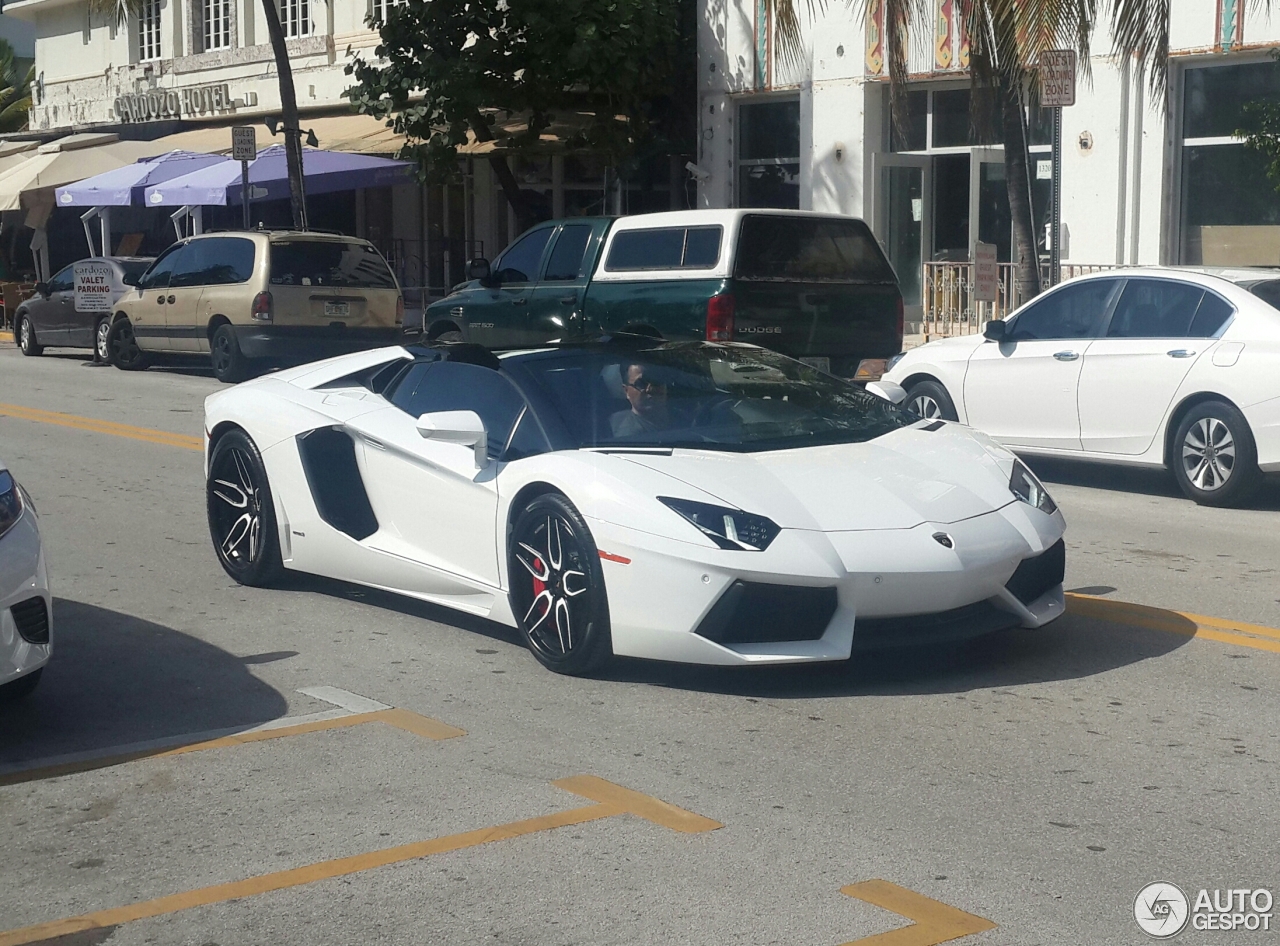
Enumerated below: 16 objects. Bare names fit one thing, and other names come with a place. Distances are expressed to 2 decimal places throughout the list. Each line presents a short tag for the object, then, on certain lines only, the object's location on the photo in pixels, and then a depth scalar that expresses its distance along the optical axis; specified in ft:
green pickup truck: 47.06
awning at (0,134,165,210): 102.78
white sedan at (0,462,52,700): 18.60
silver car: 76.59
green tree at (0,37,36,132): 165.58
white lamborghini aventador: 19.92
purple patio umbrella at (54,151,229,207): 89.30
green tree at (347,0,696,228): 82.64
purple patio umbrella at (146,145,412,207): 85.10
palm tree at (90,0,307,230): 84.58
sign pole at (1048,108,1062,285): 50.37
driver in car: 22.66
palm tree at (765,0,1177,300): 47.06
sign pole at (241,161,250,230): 82.94
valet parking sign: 76.23
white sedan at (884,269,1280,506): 35.47
